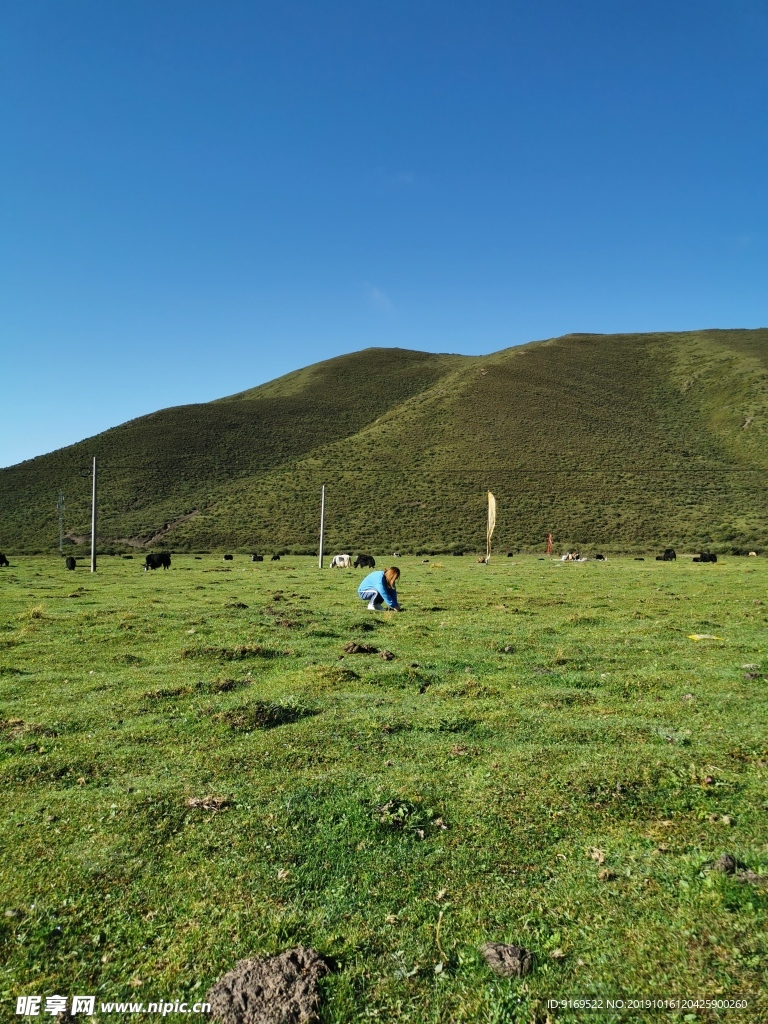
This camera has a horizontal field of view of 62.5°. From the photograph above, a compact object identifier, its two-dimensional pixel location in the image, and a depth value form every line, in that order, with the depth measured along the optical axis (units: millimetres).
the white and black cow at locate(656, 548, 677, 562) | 44125
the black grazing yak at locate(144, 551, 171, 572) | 38438
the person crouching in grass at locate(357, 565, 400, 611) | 18594
